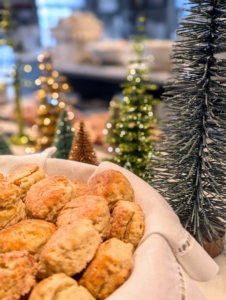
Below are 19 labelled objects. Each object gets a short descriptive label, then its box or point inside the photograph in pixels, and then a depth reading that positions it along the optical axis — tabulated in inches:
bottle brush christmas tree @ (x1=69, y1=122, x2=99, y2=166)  34.9
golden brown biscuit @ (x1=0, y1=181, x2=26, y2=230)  20.8
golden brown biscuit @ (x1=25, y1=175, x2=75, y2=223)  21.5
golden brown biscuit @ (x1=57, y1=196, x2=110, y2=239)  20.0
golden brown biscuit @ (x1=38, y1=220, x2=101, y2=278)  17.6
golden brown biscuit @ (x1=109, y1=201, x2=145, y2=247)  20.6
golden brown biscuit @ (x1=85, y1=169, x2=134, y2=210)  22.8
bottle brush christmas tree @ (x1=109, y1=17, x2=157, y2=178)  38.8
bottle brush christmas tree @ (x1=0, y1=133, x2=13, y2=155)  42.6
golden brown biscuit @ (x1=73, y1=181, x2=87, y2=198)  24.4
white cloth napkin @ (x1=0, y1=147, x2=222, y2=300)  17.7
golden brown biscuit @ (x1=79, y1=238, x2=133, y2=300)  17.8
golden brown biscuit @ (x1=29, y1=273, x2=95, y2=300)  16.3
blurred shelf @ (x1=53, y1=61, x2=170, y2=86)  87.1
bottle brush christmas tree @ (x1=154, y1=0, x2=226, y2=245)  25.5
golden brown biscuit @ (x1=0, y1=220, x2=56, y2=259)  19.6
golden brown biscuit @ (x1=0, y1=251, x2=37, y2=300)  16.8
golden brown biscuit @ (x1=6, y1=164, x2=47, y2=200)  24.0
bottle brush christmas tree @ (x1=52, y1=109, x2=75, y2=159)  43.5
